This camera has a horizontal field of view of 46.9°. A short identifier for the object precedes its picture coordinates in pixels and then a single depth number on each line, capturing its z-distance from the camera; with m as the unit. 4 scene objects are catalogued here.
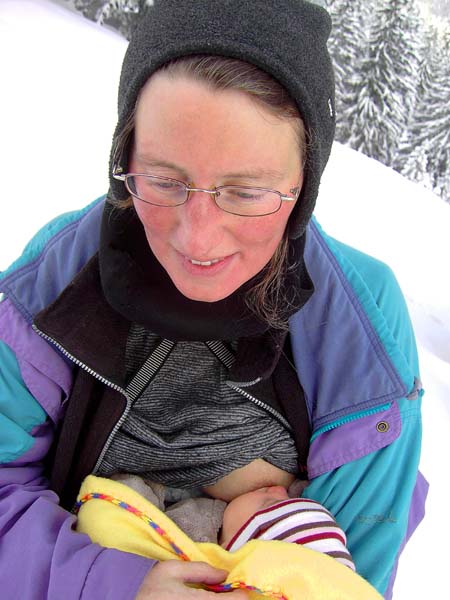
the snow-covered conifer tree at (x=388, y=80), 21.81
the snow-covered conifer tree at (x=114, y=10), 20.66
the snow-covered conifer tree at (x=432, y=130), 24.61
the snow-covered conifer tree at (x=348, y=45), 22.14
